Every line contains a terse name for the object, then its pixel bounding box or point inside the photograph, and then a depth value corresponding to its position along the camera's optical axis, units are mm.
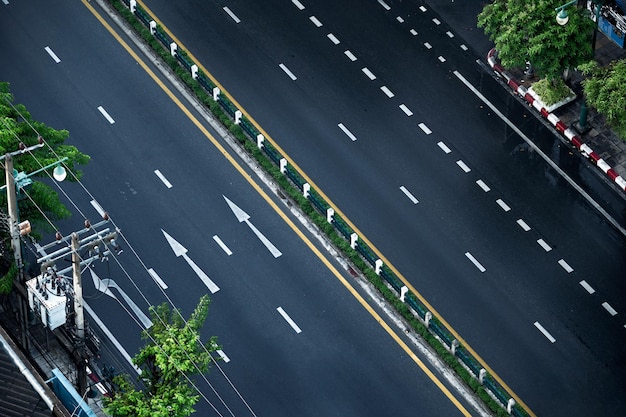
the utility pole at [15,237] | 64875
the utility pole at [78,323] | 63562
